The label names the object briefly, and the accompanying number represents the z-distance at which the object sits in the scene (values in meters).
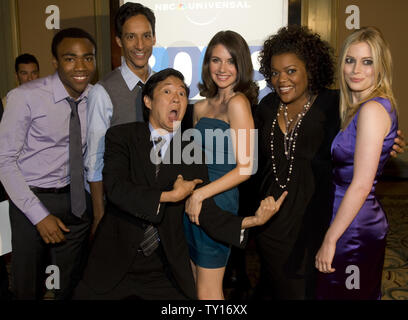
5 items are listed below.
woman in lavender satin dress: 1.96
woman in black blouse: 2.42
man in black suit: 2.08
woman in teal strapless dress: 2.34
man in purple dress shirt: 2.40
